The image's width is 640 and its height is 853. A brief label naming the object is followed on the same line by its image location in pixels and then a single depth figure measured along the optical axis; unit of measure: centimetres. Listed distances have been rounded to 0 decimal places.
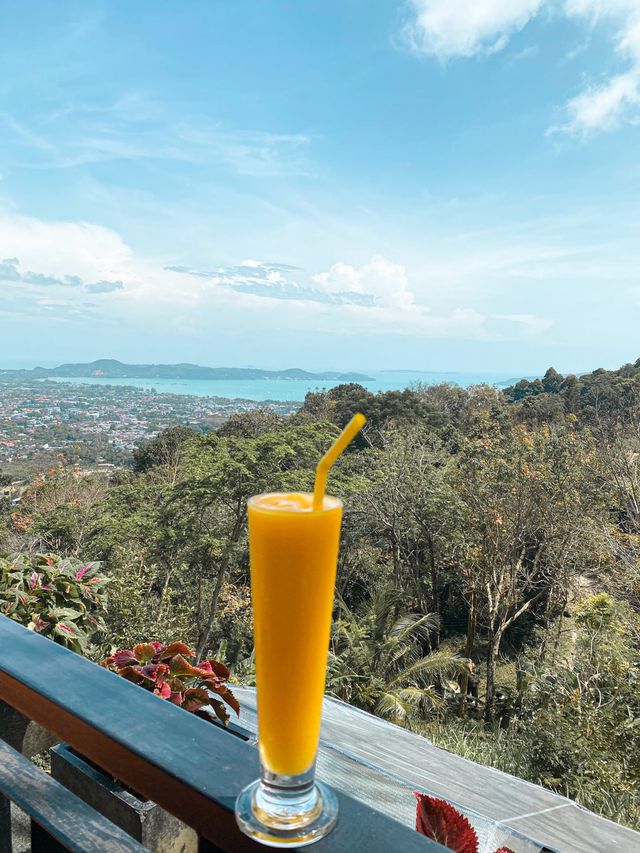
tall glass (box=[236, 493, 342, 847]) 51
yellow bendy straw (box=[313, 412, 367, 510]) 52
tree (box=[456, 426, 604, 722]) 1223
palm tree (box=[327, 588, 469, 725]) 859
